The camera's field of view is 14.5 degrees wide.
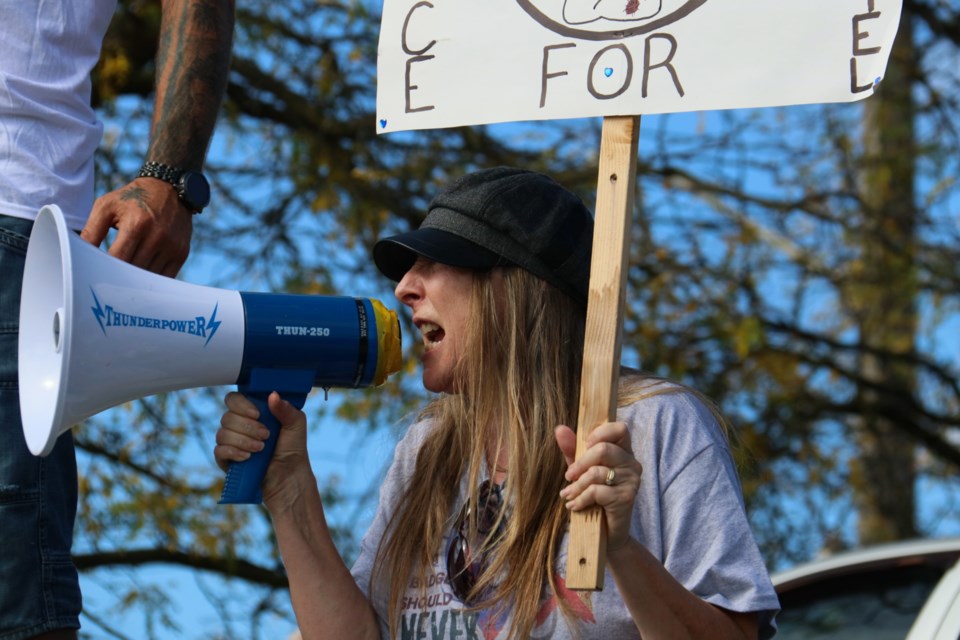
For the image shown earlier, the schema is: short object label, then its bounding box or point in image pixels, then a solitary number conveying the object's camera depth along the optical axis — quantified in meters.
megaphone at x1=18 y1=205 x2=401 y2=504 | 3.49
